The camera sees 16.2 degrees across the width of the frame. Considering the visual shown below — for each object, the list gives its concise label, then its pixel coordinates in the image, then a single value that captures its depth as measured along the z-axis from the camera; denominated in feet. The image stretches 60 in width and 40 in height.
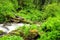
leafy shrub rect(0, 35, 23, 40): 35.90
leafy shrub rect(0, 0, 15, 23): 60.37
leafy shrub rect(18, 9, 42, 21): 72.33
